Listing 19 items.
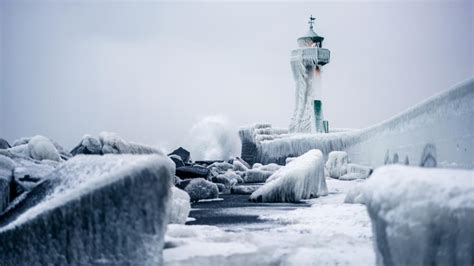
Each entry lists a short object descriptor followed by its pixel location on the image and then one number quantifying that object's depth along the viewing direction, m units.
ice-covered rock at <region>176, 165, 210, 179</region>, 9.02
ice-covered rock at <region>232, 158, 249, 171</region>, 15.80
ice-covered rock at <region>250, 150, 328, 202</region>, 6.68
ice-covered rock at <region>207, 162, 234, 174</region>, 14.23
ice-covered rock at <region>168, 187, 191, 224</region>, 4.41
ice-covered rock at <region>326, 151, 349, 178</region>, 12.53
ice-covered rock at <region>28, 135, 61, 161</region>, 9.23
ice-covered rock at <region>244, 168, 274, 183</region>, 12.12
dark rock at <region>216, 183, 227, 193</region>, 9.09
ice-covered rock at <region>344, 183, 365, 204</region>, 5.87
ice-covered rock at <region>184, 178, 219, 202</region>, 7.29
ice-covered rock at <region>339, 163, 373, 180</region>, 11.72
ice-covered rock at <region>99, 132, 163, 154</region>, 7.76
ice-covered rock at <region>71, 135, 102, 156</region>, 10.12
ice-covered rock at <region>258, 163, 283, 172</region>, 13.86
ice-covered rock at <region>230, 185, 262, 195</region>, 8.57
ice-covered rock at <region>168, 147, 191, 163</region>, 21.51
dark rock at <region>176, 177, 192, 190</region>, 7.49
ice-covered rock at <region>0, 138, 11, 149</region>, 9.59
